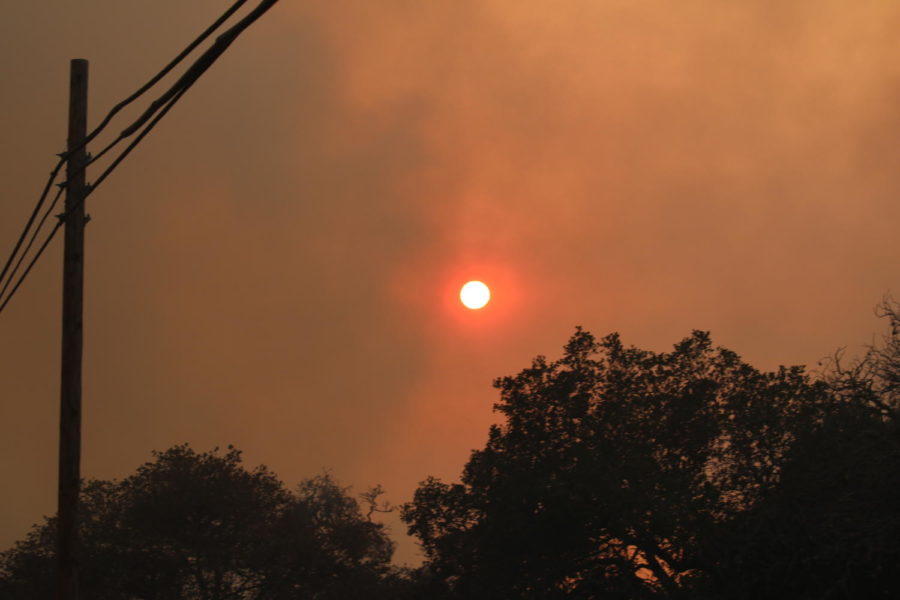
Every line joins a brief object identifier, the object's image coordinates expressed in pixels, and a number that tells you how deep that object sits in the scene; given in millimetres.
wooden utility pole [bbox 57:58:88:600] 14492
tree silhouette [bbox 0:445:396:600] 55750
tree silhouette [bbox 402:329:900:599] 33031
